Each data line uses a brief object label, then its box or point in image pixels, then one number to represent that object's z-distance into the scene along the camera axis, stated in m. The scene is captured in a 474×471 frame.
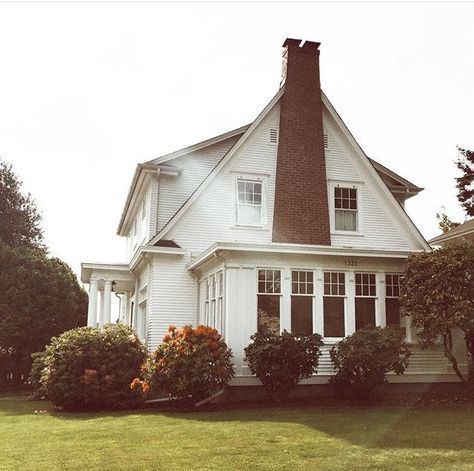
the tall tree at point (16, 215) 35.06
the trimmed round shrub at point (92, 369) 14.75
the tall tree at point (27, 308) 25.28
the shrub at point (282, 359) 14.09
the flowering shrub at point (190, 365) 13.66
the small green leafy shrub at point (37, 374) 17.37
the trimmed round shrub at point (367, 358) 14.22
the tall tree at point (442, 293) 14.13
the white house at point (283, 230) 15.91
